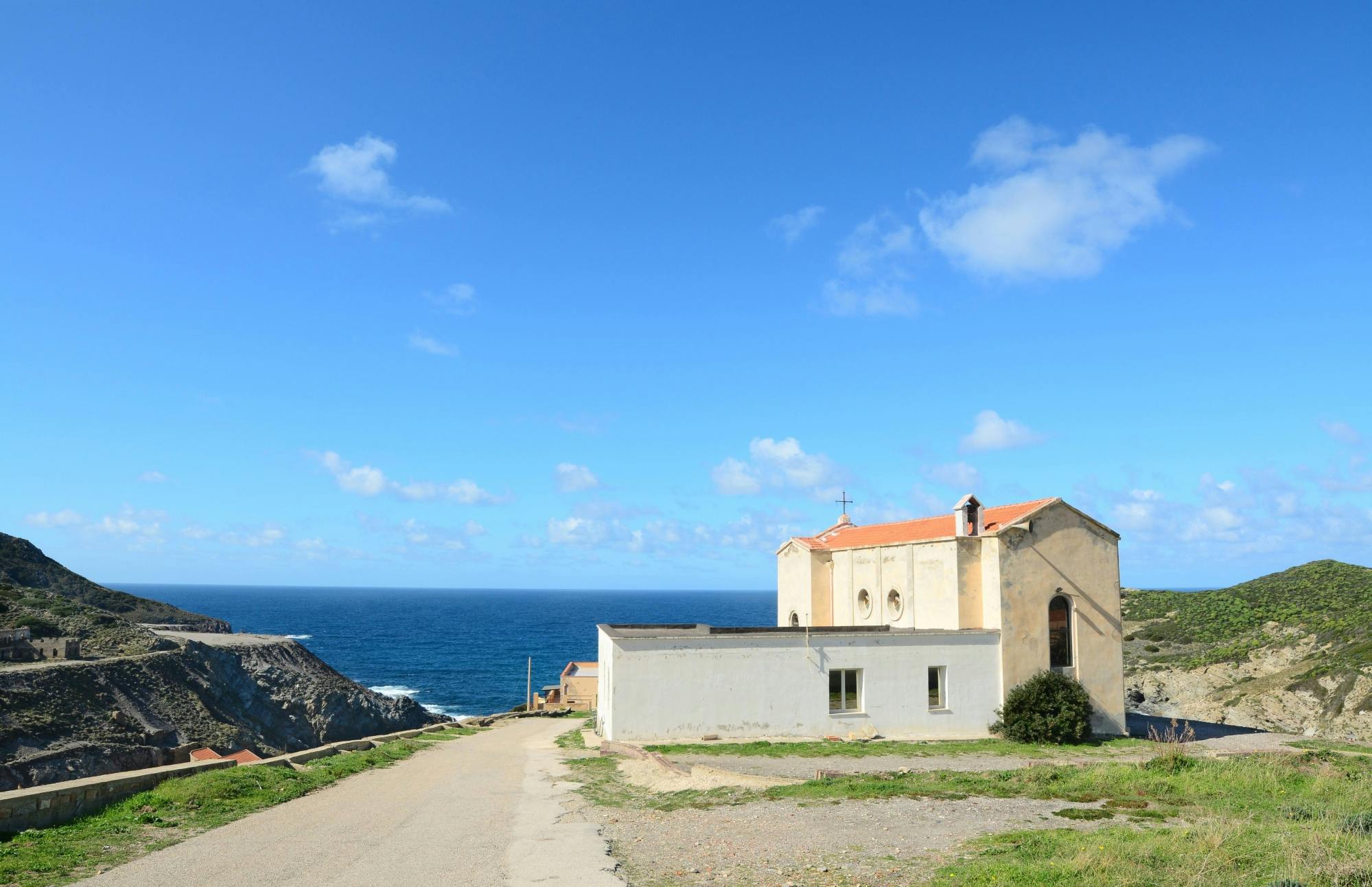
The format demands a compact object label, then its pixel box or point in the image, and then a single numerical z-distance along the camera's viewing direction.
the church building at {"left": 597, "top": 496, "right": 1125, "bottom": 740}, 26.47
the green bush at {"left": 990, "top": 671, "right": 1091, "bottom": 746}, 27.70
